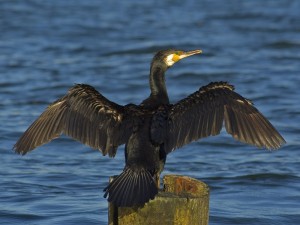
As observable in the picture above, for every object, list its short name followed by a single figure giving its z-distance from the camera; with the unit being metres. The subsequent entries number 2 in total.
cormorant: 14.05
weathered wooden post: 12.16
